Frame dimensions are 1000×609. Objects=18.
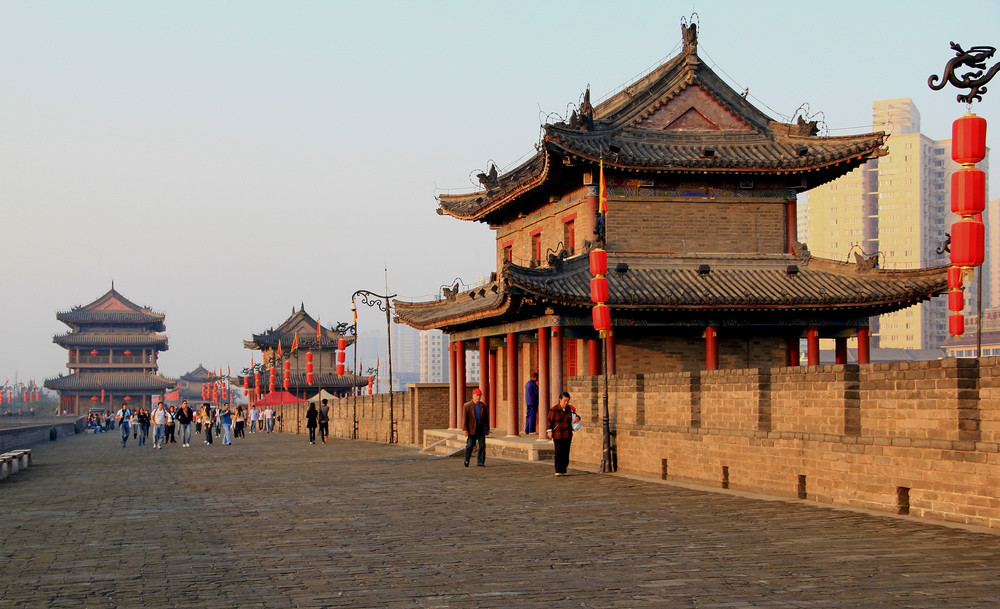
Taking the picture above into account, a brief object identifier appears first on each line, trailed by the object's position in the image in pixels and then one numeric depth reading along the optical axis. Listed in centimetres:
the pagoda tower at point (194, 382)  16325
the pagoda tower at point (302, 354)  8564
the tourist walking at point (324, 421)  4159
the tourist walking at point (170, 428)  4075
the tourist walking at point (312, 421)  4022
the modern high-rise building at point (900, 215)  13838
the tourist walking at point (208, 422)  4019
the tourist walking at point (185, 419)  3853
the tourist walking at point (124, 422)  4169
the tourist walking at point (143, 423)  4241
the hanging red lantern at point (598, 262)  2080
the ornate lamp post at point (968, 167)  1338
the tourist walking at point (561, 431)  1959
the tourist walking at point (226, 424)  4028
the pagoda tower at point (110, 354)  11119
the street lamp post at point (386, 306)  3884
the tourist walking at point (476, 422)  2216
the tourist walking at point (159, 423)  3796
